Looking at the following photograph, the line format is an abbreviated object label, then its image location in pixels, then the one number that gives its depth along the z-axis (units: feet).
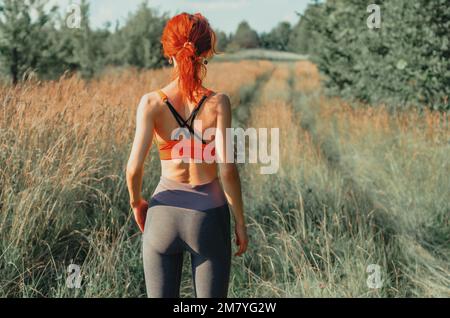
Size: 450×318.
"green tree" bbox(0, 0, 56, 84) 46.55
